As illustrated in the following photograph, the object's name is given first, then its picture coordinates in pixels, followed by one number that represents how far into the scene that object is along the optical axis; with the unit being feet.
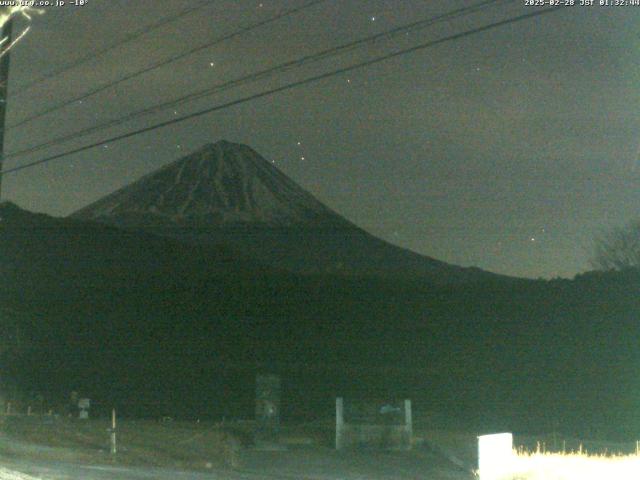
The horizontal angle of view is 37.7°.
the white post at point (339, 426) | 78.69
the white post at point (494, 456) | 49.80
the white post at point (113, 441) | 57.93
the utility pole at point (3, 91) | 52.65
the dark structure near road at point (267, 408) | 82.74
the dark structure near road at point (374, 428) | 78.74
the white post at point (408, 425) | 79.25
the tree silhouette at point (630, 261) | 191.52
